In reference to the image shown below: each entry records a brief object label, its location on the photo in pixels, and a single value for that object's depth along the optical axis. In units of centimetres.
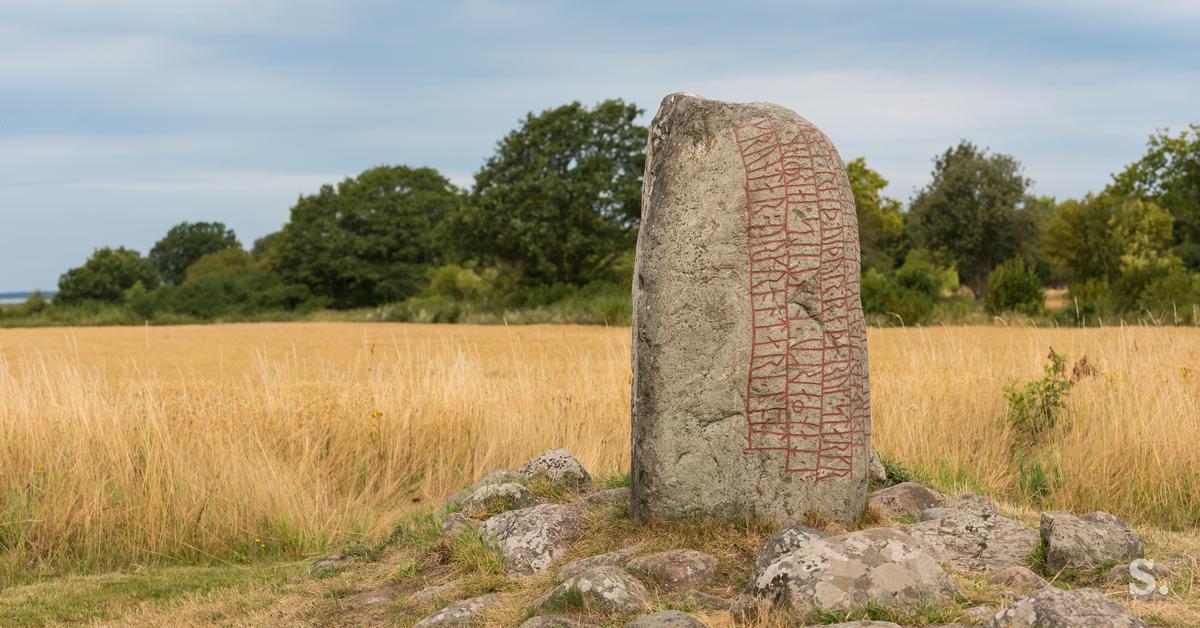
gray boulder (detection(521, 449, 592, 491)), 695
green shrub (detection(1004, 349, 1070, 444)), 927
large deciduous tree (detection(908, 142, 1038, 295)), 4091
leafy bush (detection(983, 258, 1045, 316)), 2438
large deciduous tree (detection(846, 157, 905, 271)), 4568
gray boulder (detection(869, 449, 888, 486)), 688
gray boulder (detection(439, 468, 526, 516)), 684
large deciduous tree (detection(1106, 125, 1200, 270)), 4319
